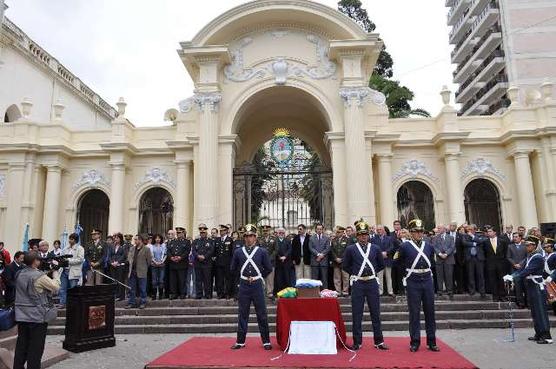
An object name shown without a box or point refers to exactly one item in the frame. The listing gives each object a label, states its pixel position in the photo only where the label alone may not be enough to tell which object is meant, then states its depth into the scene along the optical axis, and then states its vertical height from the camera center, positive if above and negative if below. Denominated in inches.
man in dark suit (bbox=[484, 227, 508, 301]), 412.2 -9.0
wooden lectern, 293.1 -35.7
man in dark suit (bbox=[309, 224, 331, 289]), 423.8 +4.7
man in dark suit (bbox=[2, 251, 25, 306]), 330.6 -7.0
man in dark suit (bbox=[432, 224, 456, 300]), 418.0 -3.5
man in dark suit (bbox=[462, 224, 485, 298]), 417.4 -3.1
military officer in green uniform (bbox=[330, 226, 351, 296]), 424.1 -1.2
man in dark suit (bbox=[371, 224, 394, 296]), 419.2 +4.1
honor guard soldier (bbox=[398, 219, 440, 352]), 267.9 -15.5
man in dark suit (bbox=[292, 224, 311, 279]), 435.8 +9.0
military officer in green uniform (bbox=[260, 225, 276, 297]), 423.5 +11.6
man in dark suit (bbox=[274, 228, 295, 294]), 422.9 -5.5
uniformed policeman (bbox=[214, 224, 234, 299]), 428.1 -3.5
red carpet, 234.1 -53.8
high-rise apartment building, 1261.1 +637.6
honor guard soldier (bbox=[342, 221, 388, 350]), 275.6 -13.3
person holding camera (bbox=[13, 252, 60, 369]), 214.2 -23.1
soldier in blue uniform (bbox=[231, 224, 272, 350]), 281.4 -13.2
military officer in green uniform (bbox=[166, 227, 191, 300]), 430.3 -2.4
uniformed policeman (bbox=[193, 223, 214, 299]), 426.0 -2.0
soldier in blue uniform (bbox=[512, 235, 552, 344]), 299.1 -25.8
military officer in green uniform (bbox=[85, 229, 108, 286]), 443.2 +10.0
